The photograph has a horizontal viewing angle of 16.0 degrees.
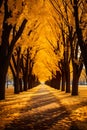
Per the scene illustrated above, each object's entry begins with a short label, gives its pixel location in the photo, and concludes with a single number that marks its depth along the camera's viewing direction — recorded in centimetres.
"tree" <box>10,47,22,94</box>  2930
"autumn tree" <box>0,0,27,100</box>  1600
